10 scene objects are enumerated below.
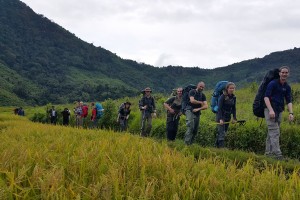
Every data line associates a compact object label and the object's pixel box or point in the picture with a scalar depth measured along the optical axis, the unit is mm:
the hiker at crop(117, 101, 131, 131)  17406
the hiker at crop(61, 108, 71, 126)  26656
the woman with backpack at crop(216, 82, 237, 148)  10148
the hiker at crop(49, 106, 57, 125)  29203
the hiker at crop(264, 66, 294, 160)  8336
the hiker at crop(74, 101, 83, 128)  23417
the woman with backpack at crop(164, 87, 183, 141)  11734
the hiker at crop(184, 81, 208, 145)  10539
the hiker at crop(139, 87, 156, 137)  14226
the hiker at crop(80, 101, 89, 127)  23344
